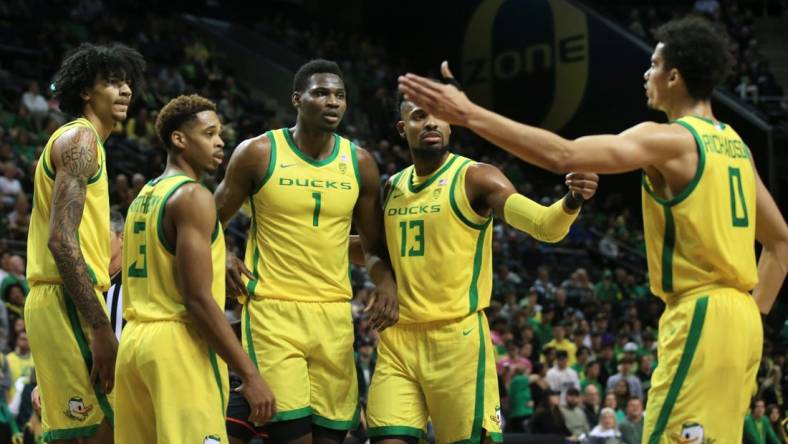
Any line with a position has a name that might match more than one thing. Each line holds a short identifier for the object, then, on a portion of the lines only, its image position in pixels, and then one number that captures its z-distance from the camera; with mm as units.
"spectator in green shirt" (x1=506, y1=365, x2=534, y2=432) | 13711
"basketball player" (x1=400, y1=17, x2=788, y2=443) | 4215
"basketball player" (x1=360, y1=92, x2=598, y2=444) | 5797
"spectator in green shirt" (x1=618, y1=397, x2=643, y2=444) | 13201
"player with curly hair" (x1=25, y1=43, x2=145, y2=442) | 5137
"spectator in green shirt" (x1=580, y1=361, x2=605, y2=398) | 15630
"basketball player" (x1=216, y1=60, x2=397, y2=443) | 5617
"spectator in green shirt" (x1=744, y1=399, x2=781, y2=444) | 13633
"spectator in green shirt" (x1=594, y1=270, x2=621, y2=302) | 19766
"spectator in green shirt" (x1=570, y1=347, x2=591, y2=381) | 15867
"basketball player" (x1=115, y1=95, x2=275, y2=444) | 4699
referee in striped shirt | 6289
